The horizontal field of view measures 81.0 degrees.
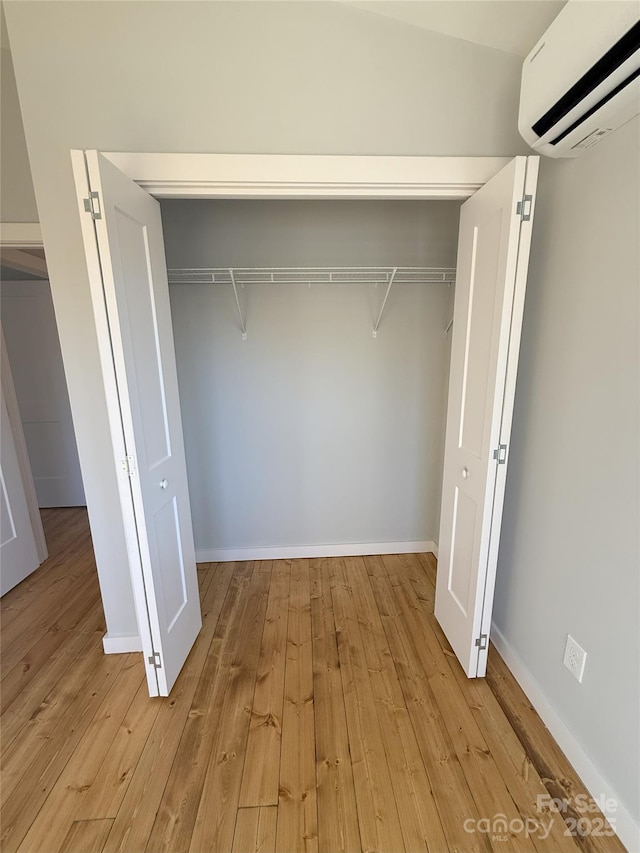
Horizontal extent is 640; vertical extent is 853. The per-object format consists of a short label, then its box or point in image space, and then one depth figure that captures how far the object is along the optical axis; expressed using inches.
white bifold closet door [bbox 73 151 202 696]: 50.5
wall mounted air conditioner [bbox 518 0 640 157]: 36.5
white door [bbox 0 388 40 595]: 99.7
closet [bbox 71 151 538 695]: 56.1
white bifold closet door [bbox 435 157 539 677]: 53.5
